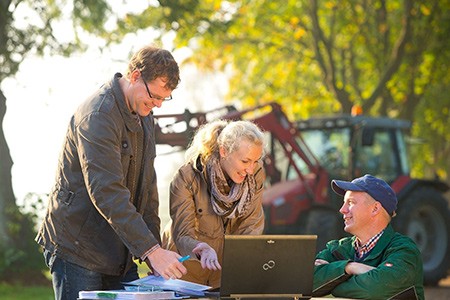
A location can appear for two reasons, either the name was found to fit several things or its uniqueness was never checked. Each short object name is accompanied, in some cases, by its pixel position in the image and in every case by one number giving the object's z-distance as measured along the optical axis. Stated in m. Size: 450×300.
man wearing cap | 6.56
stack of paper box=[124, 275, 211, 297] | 6.16
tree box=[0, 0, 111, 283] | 17.39
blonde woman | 7.15
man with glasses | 6.15
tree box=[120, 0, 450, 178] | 28.52
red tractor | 18.66
